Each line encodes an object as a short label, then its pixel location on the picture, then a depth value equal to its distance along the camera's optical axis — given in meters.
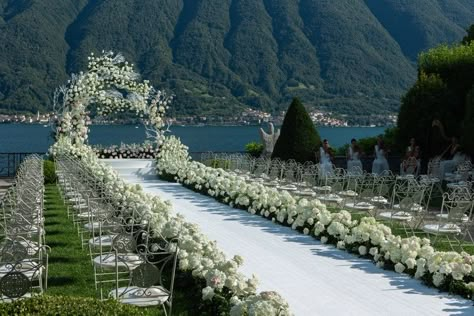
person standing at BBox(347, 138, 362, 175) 21.20
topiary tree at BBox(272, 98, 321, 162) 22.88
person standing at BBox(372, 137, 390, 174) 21.12
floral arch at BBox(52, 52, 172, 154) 21.77
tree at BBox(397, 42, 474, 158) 23.08
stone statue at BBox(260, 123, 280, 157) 25.39
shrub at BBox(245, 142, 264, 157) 27.85
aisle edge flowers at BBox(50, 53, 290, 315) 6.68
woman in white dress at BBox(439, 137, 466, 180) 19.48
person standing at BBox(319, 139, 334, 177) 20.48
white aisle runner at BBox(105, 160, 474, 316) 7.04
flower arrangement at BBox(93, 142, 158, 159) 24.02
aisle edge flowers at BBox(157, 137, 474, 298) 7.79
